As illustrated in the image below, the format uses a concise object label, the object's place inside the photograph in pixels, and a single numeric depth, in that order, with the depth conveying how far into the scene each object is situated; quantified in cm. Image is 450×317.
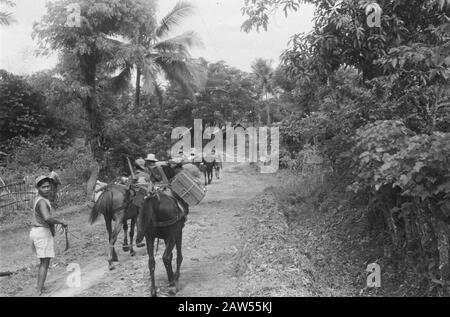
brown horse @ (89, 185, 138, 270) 888
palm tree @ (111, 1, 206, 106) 2039
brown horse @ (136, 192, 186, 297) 669
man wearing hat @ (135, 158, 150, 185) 799
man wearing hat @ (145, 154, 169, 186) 708
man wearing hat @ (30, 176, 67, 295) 685
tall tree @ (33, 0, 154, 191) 1636
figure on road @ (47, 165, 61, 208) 1464
